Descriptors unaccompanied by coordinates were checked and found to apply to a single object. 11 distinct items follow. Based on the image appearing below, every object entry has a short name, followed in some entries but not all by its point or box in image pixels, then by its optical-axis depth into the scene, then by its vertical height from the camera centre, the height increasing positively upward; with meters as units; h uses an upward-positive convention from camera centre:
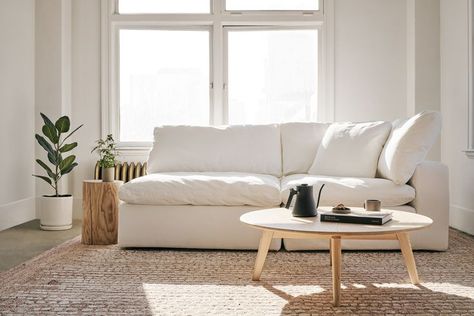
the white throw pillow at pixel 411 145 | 3.38 +0.03
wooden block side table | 3.69 -0.43
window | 5.11 +0.84
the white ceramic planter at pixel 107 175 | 3.82 -0.17
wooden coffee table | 2.23 -0.33
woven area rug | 2.22 -0.63
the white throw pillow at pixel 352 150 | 3.71 +0.00
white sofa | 3.36 -0.33
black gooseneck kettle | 2.57 -0.24
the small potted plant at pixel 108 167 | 3.82 -0.11
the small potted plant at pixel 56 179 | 4.40 -0.23
